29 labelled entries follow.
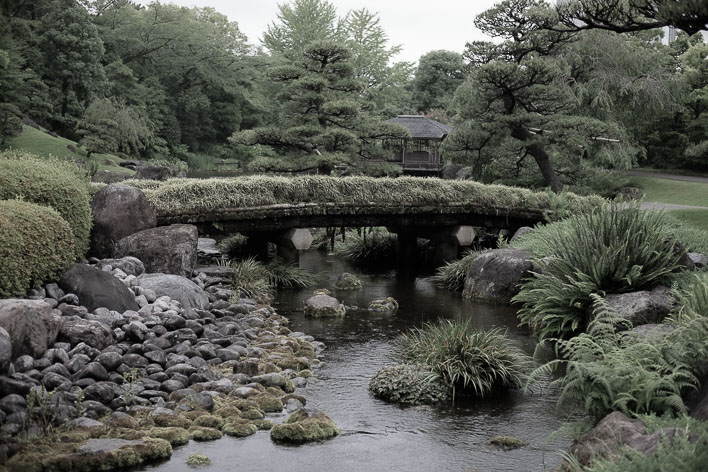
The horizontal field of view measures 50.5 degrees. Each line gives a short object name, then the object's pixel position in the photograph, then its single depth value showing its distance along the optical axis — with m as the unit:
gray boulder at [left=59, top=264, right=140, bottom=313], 9.79
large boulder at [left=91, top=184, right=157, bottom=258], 12.70
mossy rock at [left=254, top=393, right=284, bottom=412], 8.08
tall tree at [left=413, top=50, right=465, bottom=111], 53.69
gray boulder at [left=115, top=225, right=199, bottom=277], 12.57
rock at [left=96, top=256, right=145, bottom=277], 11.80
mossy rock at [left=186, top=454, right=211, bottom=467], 6.64
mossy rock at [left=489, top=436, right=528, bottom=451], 7.13
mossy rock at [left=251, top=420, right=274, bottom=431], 7.57
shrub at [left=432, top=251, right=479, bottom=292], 16.16
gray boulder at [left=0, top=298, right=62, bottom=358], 7.82
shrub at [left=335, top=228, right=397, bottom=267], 20.48
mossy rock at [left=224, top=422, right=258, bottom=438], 7.36
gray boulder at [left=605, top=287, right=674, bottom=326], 9.19
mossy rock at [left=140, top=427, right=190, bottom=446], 7.07
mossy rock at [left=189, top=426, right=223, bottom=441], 7.23
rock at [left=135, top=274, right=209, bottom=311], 11.07
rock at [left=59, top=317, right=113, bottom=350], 8.56
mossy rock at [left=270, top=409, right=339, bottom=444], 7.26
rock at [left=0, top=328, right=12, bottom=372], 7.01
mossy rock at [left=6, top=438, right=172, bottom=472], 6.34
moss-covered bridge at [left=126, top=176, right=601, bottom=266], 14.76
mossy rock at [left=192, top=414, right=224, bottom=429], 7.49
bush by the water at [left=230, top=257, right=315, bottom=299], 13.91
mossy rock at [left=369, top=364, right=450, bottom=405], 8.47
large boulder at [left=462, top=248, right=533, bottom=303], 14.23
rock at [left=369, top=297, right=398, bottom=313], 13.62
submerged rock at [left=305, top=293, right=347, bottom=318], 12.99
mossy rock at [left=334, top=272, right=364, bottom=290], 15.88
